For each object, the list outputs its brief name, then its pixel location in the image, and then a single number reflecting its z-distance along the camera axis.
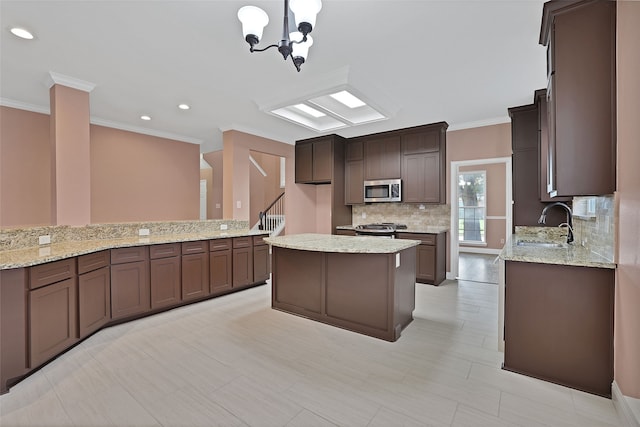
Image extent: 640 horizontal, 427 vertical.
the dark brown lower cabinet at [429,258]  4.63
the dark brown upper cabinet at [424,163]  4.89
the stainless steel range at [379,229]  5.07
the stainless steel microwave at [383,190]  5.23
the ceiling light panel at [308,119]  4.32
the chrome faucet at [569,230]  3.20
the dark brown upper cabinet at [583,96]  1.86
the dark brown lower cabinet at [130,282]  3.06
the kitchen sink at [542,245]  2.88
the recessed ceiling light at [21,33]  2.36
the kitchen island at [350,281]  2.75
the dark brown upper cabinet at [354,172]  5.78
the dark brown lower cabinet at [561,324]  1.88
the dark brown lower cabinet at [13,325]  1.99
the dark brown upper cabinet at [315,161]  5.76
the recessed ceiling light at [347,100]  3.89
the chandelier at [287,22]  1.63
